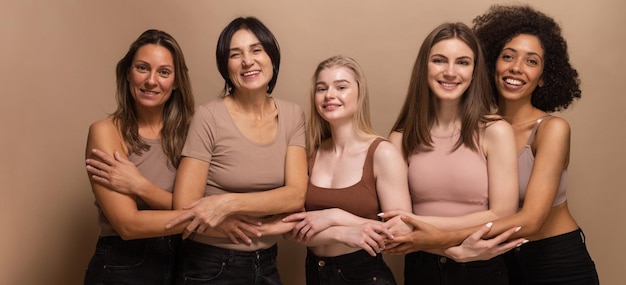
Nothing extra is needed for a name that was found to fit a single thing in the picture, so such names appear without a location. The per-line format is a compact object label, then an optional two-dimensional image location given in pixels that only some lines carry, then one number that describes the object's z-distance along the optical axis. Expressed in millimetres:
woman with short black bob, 2314
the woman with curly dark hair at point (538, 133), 2359
